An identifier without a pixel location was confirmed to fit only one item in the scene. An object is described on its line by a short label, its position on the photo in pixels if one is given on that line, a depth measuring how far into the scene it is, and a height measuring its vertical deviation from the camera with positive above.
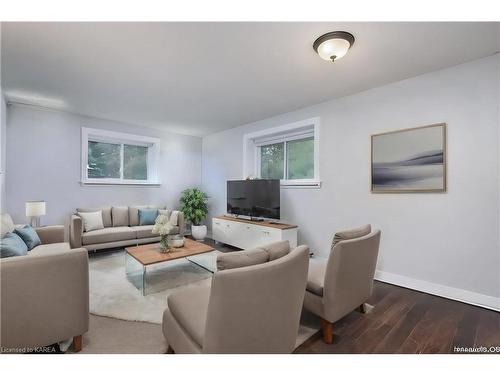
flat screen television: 3.73 -0.19
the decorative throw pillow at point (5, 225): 2.24 -0.41
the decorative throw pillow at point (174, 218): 4.49 -0.62
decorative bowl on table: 2.97 -0.72
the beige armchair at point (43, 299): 1.30 -0.70
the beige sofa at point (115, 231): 3.49 -0.75
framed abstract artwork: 2.48 +0.34
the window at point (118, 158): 4.34 +0.62
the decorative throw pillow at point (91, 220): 3.73 -0.57
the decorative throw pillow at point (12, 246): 1.70 -0.50
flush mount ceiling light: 1.88 +1.24
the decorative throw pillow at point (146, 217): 4.41 -0.59
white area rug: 1.97 -1.14
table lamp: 3.23 -0.32
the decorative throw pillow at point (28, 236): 2.54 -0.57
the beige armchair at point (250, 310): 1.05 -0.63
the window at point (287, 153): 3.75 +0.66
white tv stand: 3.45 -0.74
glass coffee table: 2.57 -1.13
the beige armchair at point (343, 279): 1.65 -0.73
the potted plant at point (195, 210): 4.95 -0.51
